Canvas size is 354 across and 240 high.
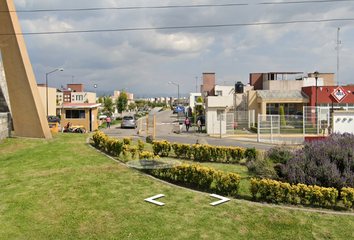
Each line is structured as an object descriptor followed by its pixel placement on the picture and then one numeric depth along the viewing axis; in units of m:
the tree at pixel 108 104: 52.53
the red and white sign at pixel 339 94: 31.00
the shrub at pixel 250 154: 12.57
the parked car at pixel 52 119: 36.09
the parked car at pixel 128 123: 35.59
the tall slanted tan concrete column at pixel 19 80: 14.35
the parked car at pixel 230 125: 28.02
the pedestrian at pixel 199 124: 29.62
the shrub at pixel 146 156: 10.50
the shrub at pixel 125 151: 11.87
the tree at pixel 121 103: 59.56
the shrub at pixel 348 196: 6.90
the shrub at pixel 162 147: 13.72
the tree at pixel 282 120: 24.75
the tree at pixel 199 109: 49.50
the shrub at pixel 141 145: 13.45
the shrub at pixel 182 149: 13.47
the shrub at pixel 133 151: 11.73
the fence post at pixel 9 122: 15.16
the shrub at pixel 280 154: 10.51
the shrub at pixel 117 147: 12.40
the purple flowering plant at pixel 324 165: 7.73
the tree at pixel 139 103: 103.97
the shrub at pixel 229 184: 7.82
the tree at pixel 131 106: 93.36
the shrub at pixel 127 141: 13.54
